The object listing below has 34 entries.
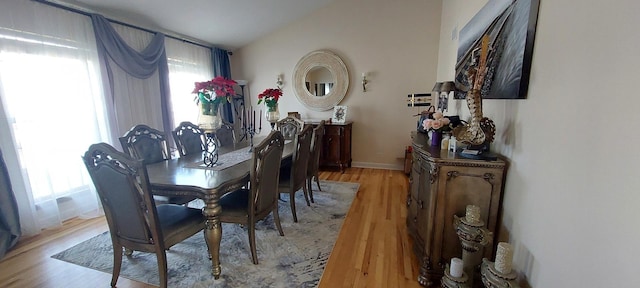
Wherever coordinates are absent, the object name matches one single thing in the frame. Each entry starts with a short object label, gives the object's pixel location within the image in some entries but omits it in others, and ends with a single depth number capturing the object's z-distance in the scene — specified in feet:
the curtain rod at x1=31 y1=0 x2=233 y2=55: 8.01
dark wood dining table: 5.30
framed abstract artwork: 4.44
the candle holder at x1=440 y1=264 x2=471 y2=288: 4.70
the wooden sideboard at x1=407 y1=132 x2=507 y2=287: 5.09
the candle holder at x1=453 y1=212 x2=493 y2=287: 4.75
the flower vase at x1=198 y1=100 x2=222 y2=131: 6.61
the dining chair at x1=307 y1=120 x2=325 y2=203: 9.51
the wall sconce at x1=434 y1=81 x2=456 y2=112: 7.86
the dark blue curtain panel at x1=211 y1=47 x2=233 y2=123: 15.20
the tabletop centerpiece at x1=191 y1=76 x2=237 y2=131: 6.41
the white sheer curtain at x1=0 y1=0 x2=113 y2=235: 7.45
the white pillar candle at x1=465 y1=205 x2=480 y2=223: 4.82
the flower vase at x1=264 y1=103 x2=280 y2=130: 11.03
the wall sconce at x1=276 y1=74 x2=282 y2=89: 15.65
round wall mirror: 14.55
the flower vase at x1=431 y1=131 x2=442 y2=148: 6.52
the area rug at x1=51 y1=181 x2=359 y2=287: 5.87
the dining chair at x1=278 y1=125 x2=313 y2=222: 8.10
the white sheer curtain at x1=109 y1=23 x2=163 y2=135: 10.16
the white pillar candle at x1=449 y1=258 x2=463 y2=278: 4.76
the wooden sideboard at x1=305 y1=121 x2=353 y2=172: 13.98
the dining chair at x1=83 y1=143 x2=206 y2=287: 4.65
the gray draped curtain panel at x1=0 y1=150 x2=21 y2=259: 7.11
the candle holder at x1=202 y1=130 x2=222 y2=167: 6.89
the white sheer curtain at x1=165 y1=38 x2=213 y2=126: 12.76
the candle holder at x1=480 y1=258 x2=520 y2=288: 4.06
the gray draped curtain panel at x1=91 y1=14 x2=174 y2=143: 9.39
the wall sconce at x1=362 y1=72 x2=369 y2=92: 14.14
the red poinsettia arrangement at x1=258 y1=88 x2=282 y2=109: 10.50
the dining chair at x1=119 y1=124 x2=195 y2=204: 7.20
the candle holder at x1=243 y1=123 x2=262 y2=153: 8.62
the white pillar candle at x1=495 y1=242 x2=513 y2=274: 4.12
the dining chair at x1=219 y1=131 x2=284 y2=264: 5.98
